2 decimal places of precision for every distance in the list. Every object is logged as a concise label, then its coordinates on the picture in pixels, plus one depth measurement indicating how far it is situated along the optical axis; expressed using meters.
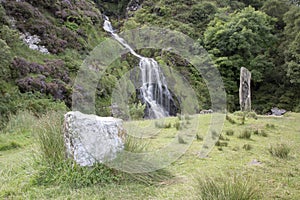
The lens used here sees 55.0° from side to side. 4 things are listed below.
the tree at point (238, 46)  21.91
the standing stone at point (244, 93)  11.28
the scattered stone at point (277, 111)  19.91
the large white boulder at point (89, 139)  3.65
